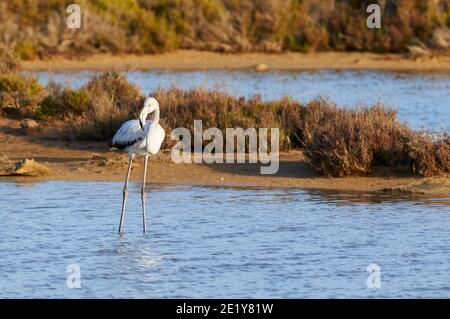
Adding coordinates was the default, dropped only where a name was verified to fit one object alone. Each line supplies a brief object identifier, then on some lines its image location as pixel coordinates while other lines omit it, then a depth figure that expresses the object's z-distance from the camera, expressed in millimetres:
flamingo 12023
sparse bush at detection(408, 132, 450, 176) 13992
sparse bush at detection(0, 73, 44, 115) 18562
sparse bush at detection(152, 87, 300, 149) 16328
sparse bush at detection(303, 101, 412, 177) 14227
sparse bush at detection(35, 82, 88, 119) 18125
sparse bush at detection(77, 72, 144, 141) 16797
